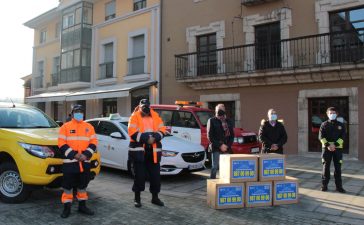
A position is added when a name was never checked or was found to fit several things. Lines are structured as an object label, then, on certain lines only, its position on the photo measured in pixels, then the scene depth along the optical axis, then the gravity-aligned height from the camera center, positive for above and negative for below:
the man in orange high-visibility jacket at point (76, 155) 5.27 -0.54
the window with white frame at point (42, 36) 28.28 +6.92
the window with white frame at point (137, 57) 19.56 +3.61
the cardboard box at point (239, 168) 5.96 -0.82
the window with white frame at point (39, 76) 28.38 +3.64
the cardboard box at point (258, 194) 6.01 -1.28
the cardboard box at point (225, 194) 5.85 -1.27
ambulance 10.19 -0.17
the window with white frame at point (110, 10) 21.80 +7.07
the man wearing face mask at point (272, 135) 7.58 -0.31
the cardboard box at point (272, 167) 6.15 -0.83
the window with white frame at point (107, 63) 21.55 +3.63
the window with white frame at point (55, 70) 26.38 +3.89
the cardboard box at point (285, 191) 6.17 -1.27
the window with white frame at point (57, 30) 26.44 +6.93
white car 8.05 -0.72
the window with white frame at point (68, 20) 23.84 +7.01
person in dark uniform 7.07 -0.48
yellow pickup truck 5.61 -0.71
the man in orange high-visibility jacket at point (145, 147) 5.92 -0.47
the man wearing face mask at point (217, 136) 7.36 -0.33
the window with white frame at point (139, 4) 19.72 +6.74
